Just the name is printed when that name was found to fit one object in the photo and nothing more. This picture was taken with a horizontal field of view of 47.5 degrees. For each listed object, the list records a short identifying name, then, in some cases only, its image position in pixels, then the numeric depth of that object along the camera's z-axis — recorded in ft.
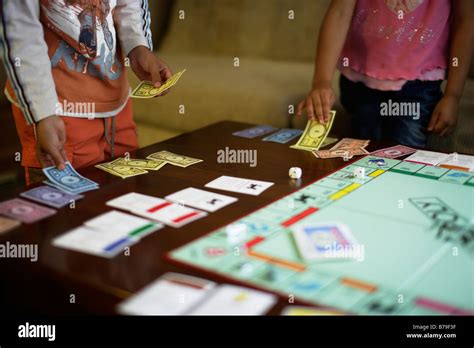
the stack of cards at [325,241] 2.56
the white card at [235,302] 2.15
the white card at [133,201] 3.14
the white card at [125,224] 2.80
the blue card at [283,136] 4.62
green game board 2.25
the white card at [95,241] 2.62
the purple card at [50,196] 3.20
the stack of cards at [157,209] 2.97
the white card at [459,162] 3.85
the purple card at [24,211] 3.01
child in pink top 4.96
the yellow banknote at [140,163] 3.89
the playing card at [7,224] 2.86
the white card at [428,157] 3.99
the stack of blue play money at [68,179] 3.44
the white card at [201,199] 3.17
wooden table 2.39
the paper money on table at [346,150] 4.16
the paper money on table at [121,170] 3.73
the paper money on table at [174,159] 4.00
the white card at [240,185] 3.43
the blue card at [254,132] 4.81
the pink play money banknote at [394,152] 4.16
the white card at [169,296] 2.16
